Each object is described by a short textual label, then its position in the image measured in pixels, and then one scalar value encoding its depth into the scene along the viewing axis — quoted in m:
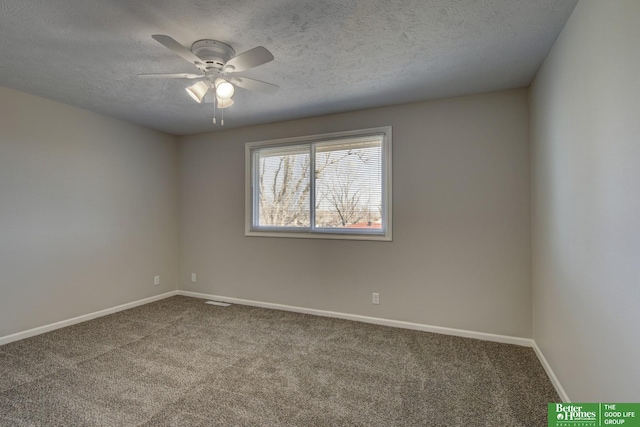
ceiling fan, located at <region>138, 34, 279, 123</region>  1.92
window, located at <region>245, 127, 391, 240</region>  3.56
